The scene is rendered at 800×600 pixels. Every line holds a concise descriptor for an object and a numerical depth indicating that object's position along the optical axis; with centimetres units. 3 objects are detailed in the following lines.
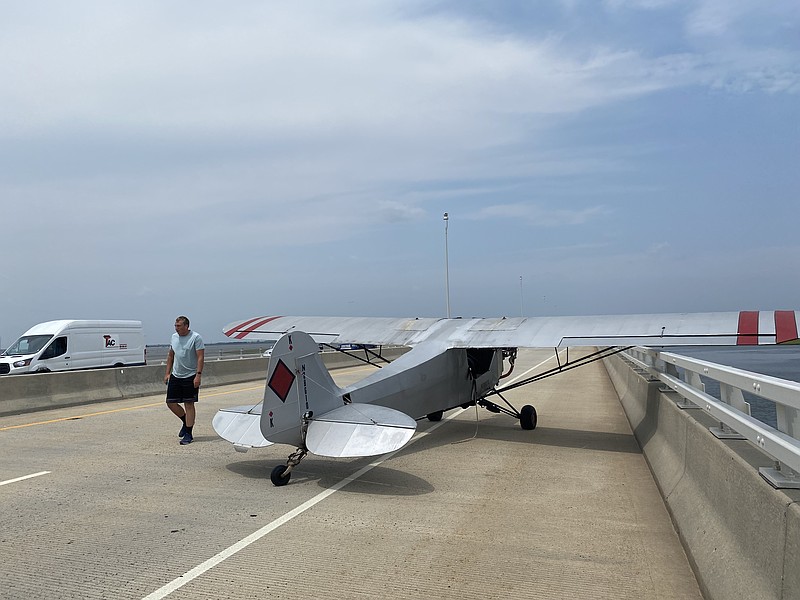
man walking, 1060
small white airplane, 743
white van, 2348
